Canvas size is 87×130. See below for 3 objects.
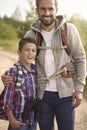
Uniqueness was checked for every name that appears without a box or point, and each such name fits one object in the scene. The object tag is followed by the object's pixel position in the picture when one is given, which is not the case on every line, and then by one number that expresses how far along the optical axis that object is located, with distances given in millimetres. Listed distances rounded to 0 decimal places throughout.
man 4102
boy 3965
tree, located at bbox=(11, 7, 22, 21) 71462
